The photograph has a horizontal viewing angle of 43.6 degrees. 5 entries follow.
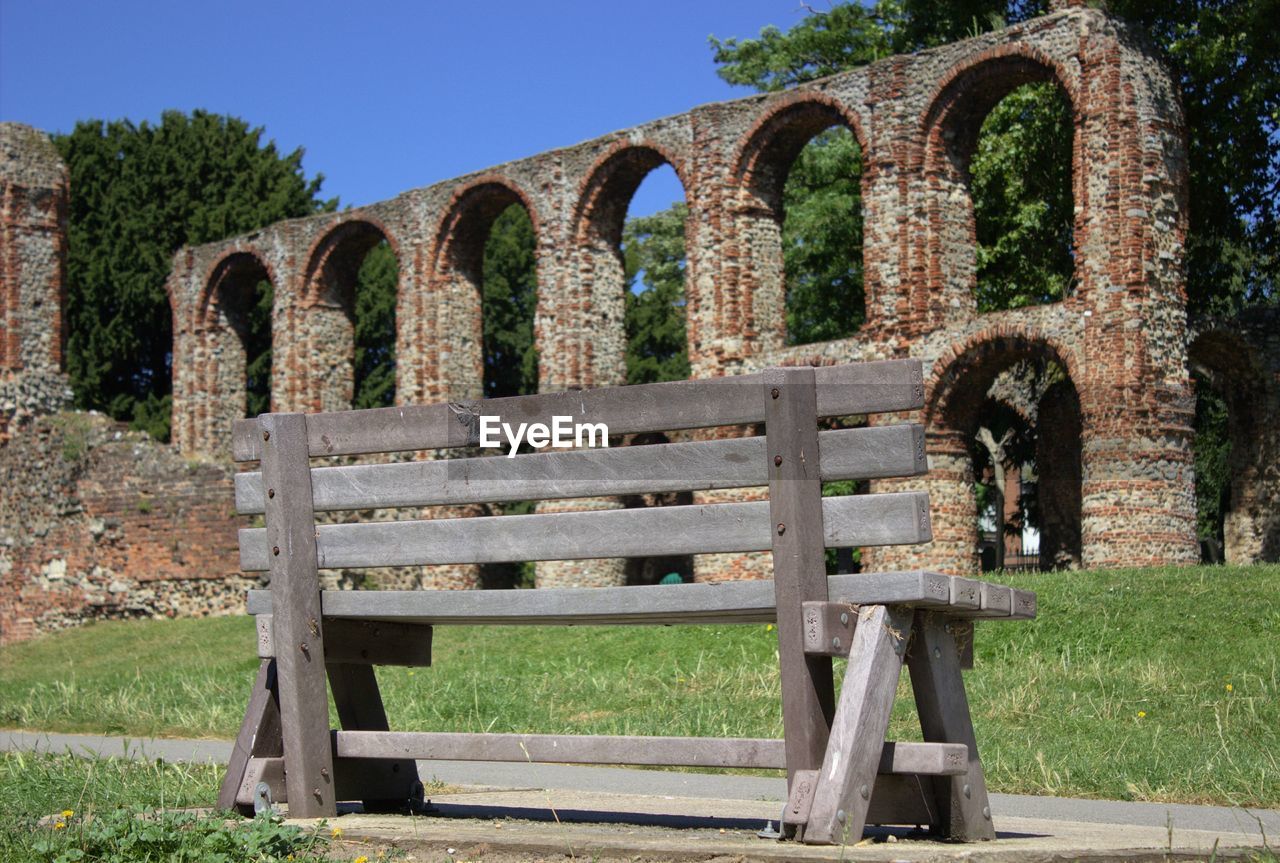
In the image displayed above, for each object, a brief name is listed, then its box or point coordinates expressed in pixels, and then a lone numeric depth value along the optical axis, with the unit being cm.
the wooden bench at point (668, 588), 401
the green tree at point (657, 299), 4162
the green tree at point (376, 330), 3959
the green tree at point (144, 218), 3834
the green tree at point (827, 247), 2909
